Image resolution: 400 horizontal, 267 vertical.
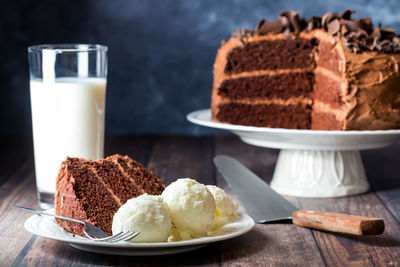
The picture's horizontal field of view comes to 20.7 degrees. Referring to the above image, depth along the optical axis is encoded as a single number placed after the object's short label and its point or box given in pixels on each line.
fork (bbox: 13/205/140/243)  0.86
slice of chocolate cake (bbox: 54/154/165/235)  0.90
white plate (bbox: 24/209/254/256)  0.84
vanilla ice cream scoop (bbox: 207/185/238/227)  0.92
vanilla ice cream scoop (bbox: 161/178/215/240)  0.88
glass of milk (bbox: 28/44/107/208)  1.02
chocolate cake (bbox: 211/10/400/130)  1.14
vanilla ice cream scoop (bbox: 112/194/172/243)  0.85
